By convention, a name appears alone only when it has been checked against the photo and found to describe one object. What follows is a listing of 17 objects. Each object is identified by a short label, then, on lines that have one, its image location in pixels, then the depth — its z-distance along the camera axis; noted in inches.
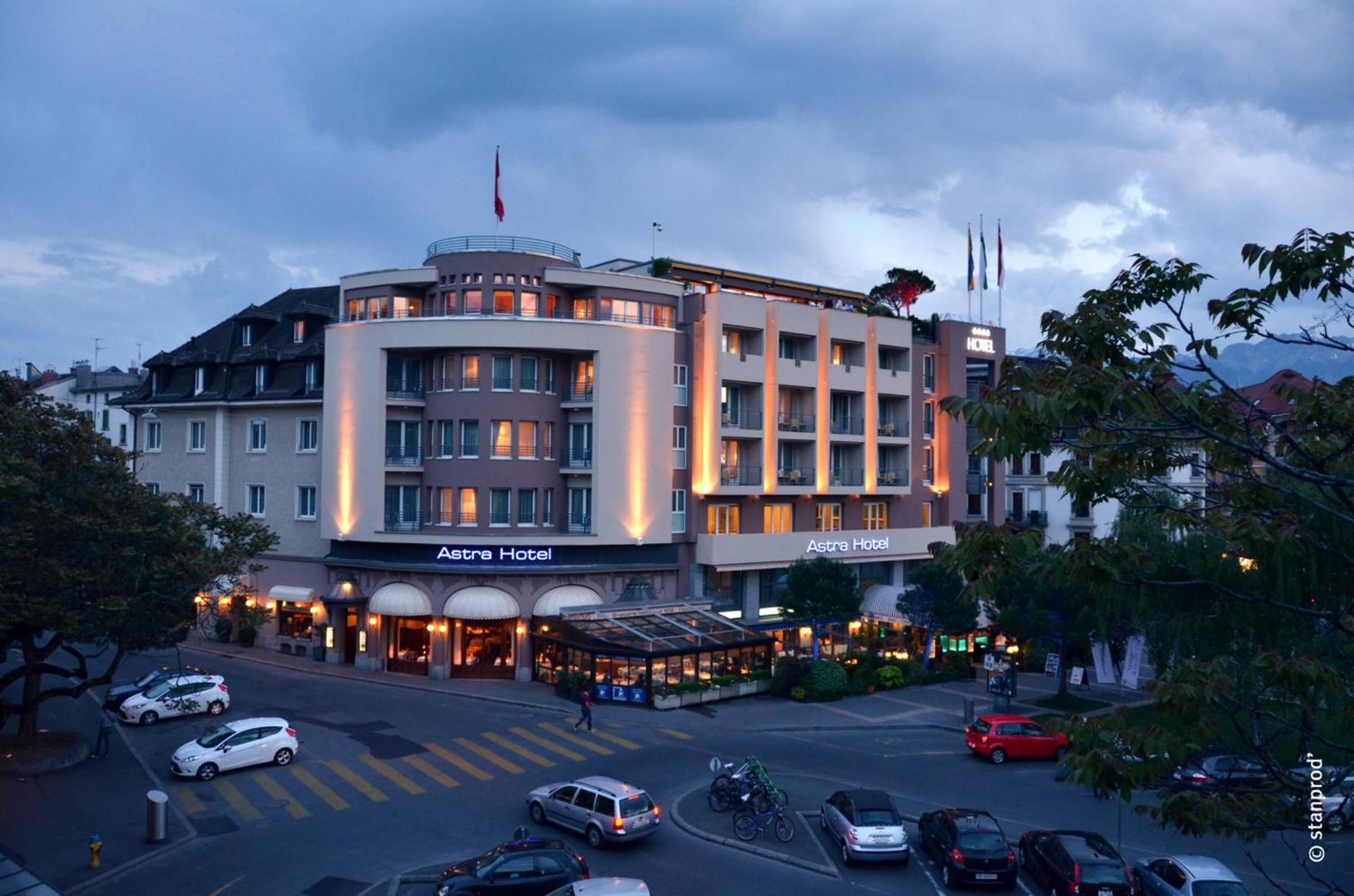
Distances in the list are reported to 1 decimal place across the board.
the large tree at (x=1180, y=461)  345.7
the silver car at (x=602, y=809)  960.3
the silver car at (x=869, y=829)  935.7
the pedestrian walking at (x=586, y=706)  1454.2
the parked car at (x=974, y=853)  881.5
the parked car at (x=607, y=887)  762.2
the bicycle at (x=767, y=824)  1007.6
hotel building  1811.0
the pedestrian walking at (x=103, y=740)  1285.7
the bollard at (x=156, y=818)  970.1
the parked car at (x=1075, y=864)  817.5
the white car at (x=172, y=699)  1455.5
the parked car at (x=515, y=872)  818.2
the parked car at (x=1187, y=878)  788.6
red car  1366.9
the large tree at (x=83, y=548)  1000.2
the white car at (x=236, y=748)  1195.9
